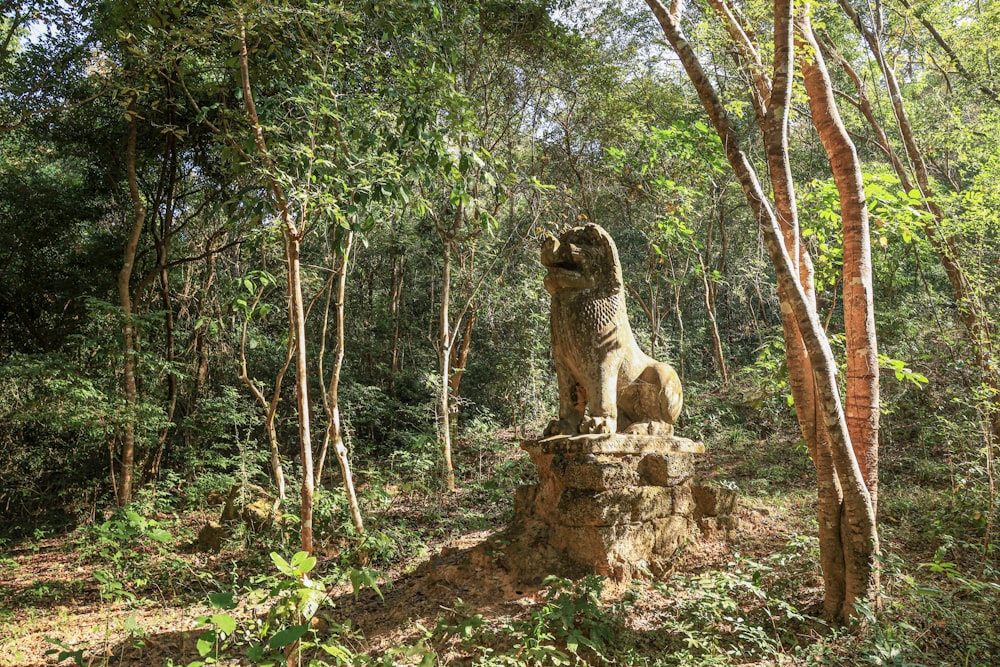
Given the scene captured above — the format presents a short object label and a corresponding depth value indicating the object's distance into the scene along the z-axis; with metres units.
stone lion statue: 4.27
